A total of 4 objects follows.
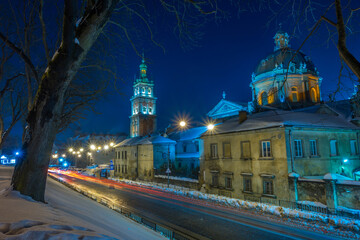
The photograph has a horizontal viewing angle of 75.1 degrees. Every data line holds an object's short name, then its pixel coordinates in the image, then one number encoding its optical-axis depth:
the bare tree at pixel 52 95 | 6.25
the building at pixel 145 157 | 45.71
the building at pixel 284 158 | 19.28
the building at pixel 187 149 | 50.66
